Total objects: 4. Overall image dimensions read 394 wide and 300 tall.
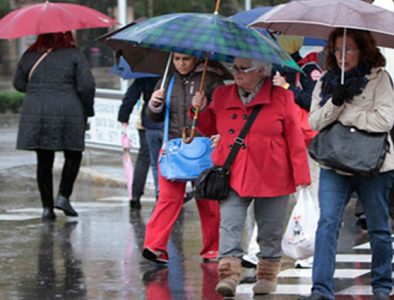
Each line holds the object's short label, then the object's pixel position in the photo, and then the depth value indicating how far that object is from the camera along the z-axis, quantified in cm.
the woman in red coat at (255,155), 1539
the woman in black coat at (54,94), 2254
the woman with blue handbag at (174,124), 1765
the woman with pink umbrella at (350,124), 1455
